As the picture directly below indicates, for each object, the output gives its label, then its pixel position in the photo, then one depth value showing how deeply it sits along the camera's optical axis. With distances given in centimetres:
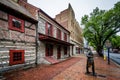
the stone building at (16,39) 385
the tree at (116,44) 3256
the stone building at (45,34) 606
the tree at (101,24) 1230
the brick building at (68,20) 1409
